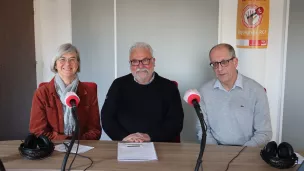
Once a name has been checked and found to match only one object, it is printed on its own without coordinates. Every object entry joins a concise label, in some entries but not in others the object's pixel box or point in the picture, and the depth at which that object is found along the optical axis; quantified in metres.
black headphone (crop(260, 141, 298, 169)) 1.46
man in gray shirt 2.16
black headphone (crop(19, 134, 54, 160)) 1.54
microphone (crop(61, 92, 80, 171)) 1.30
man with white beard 2.30
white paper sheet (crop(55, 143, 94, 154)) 1.68
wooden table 1.46
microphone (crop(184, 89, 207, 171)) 1.22
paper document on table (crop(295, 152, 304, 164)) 1.55
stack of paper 1.56
